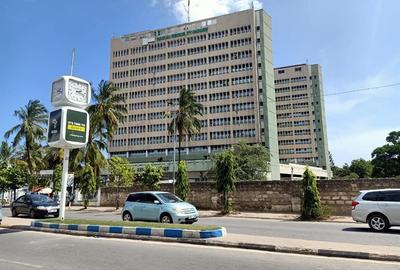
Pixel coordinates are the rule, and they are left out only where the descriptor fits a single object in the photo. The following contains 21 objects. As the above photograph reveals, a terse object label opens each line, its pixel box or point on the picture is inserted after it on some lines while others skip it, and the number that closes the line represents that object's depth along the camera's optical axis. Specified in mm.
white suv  13898
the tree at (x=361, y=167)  99375
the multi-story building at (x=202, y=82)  87375
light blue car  15984
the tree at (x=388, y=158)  71188
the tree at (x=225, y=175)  25094
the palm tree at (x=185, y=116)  41125
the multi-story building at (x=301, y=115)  113500
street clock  16234
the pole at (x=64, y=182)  16375
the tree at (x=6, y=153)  61062
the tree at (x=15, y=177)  45875
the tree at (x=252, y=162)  62281
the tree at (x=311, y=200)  20406
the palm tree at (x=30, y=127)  49094
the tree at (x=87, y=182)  33734
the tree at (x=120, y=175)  34031
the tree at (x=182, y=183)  27688
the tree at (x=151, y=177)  31438
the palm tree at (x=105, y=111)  38438
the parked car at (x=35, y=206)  22625
